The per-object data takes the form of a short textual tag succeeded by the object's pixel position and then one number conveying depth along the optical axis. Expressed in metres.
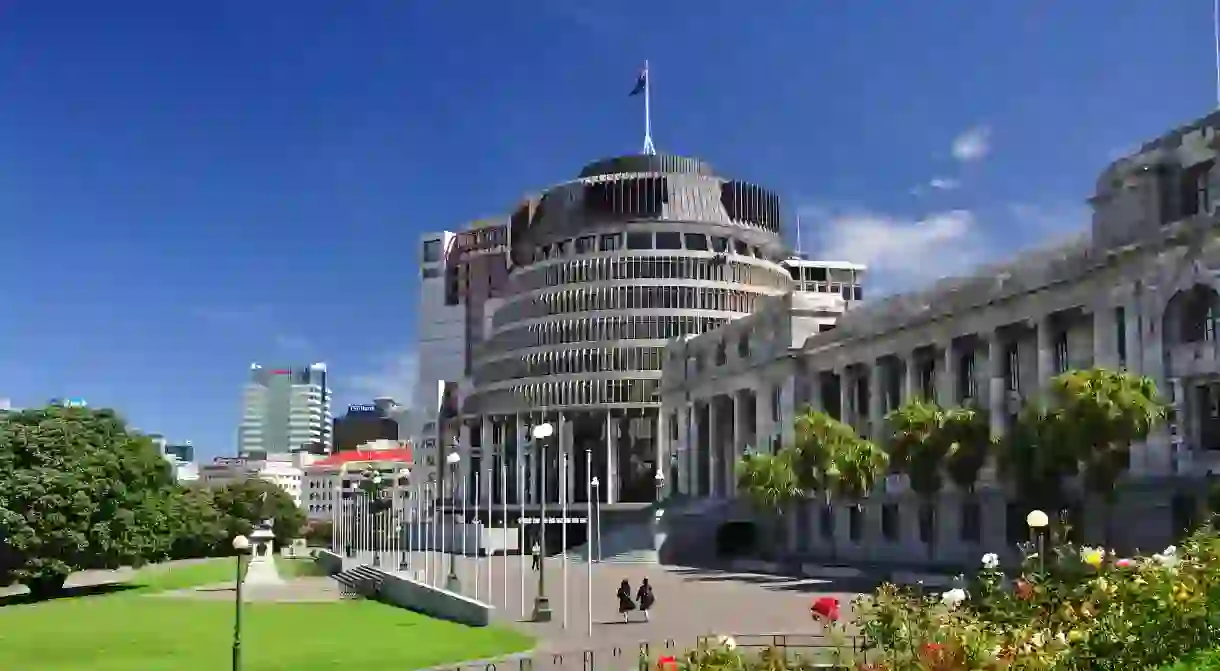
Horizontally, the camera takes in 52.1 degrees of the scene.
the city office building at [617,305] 149.38
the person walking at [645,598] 48.91
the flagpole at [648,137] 169.41
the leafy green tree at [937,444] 69.94
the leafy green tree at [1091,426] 55.62
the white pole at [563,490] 49.72
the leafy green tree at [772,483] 84.94
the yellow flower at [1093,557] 23.47
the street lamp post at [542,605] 50.22
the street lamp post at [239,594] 33.38
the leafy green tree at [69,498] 79.38
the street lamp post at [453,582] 67.26
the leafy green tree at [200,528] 129.75
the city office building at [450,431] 183.04
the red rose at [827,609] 22.09
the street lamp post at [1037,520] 32.81
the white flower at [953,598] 22.84
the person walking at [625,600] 49.38
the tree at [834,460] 77.12
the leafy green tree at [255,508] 150.52
